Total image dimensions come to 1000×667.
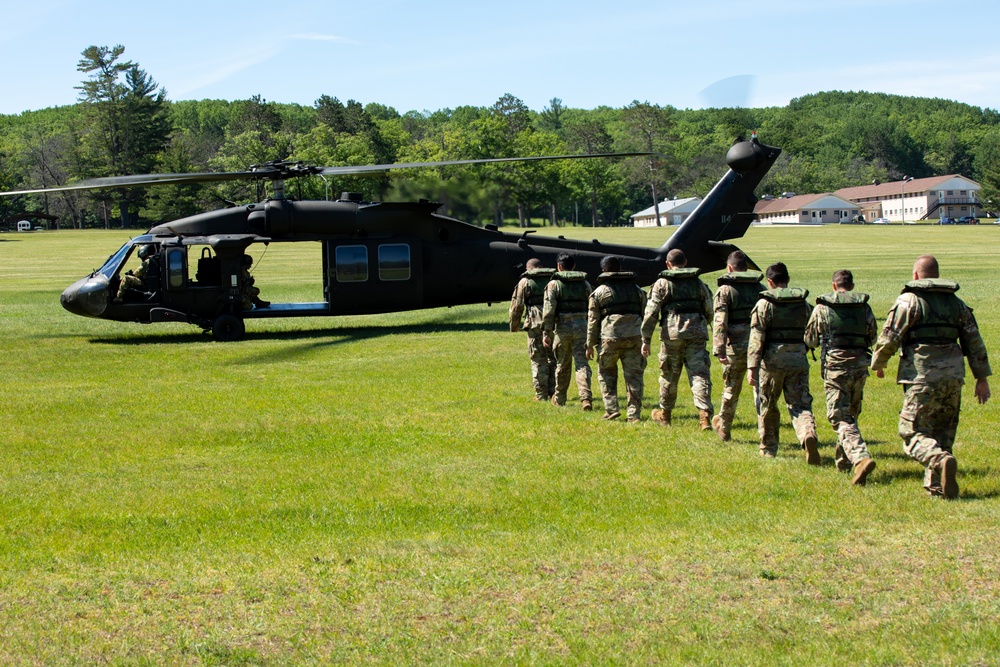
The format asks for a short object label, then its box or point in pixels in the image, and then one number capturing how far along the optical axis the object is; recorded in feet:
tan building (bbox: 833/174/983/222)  492.95
